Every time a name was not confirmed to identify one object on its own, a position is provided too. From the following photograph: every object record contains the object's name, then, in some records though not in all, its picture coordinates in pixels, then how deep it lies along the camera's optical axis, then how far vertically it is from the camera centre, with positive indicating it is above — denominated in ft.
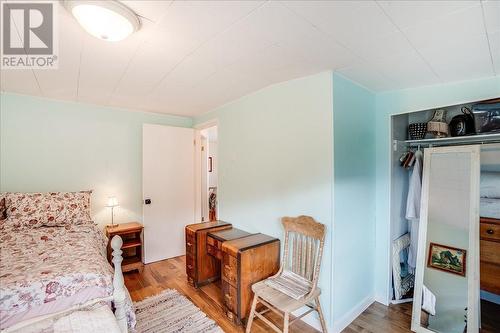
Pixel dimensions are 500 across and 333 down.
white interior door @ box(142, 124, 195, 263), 11.57 -1.22
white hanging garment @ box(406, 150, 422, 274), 8.30 -1.37
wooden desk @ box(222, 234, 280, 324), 6.89 -3.21
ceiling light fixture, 3.86 +2.59
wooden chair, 5.99 -3.17
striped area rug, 6.75 -4.74
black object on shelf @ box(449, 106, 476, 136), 7.27 +1.32
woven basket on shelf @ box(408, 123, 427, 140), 8.21 +1.24
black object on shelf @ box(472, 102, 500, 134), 6.66 +1.41
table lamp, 10.34 -1.73
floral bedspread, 4.39 -2.26
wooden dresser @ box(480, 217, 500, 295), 7.45 -2.88
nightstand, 10.10 -3.54
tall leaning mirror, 6.42 -2.31
